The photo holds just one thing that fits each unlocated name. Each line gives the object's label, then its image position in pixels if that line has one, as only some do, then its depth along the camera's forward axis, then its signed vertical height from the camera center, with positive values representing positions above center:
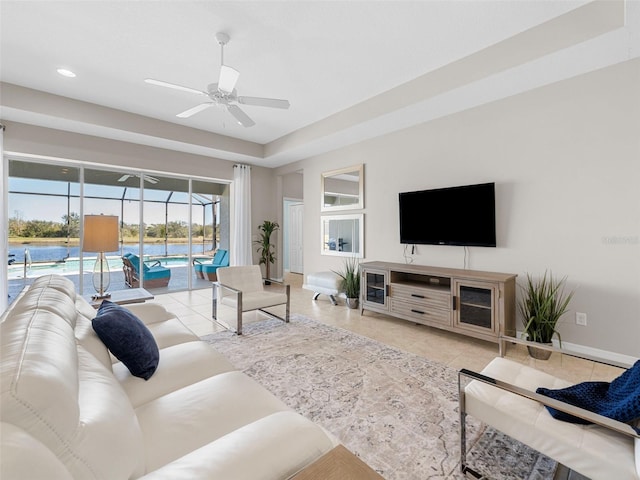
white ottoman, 4.80 -0.75
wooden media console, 2.97 -0.67
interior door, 8.52 +0.09
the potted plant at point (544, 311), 2.82 -0.71
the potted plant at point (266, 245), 6.75 -0.12
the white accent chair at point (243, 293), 3.51 -0.71
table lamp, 2.90 +0.07
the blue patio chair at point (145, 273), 5.41 -0.64
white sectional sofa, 0.64 -0.60
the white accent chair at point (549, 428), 1.08 -0.82
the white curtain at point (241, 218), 6.36 +0.50
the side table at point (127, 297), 2.90 -0.61
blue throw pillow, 1.55 -0.57
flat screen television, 3.39 +0.31
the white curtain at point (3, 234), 3.99 +0.09
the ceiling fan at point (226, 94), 2.57 +1.45
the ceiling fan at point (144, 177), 5.28 +1.18
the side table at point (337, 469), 0.79 -0.66
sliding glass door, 4.46 +0.35
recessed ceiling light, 3.22 +1.92
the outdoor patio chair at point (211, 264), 6.29 -0.54
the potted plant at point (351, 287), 4.65 -0.77
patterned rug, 1.56 -1.18
